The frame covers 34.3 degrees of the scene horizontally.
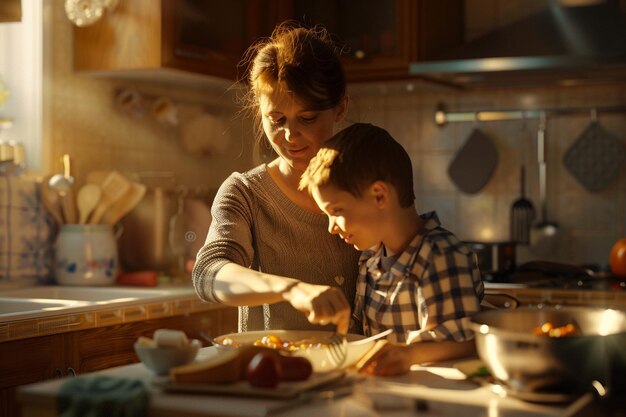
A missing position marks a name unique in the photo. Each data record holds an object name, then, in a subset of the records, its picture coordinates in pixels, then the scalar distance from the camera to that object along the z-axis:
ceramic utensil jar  3.28
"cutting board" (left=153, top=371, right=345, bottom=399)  1.35
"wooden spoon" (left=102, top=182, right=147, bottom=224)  3.42
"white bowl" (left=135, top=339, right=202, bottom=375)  1.50
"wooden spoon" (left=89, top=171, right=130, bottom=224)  3.39
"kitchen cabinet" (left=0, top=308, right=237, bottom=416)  2.52
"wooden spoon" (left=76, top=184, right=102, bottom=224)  3.36
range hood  3.46
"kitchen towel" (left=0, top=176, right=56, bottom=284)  3.19
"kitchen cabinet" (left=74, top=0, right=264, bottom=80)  3.39
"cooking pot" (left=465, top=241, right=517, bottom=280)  3.55
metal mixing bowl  1.36
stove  3.29
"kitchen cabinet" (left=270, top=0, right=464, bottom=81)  3.74
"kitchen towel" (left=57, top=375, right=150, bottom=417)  1.34
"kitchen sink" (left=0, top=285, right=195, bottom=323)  2.89
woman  1.90
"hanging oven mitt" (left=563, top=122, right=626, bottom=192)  3.76
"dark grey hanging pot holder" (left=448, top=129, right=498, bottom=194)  3.92
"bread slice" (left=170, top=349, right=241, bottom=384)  1.41
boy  1.66
